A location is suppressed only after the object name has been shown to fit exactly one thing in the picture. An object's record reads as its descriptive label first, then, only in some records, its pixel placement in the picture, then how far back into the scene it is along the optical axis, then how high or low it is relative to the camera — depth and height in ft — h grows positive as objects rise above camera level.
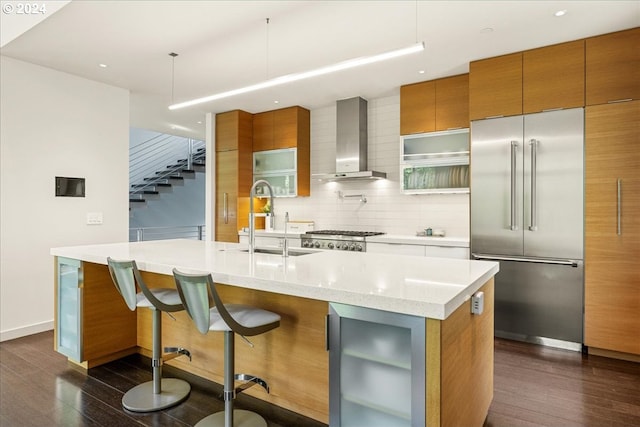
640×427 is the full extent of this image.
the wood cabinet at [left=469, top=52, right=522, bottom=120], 12.24 +4.30
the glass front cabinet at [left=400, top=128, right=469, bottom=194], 14.34 +2.03
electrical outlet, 6.09 -1.50
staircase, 29.81 +3.98
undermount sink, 10.69 -1.11
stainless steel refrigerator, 11.37 -0.17
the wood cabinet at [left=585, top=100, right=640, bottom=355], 10.53 -0.37
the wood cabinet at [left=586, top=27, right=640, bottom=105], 10.62 +4.30
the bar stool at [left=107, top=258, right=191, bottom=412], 7.64 -2.83
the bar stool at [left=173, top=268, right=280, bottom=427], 6.27 -1.94
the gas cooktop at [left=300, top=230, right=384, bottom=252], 15.34 -1.14
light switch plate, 15.05 -0.24
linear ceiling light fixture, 8.41 +3.69
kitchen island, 4.94 -1.87
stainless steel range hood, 16.97 +3.37
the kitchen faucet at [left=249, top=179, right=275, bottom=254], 9.34 -0.47
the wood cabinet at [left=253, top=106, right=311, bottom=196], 18.72 +4.05
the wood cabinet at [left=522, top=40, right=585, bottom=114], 11.32 +4.29
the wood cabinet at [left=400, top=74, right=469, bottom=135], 14.21 +4.31
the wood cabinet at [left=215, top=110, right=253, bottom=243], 19.35 +2.15
